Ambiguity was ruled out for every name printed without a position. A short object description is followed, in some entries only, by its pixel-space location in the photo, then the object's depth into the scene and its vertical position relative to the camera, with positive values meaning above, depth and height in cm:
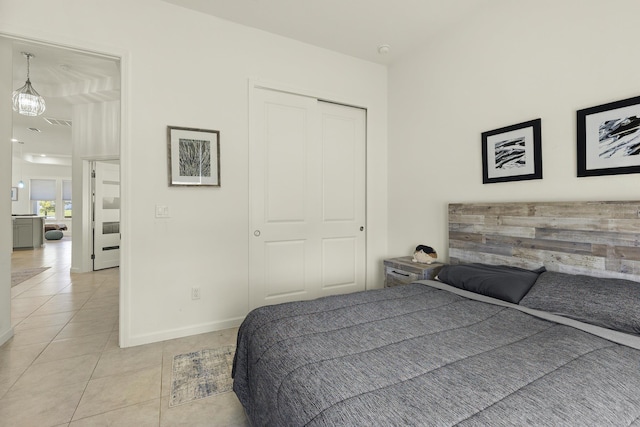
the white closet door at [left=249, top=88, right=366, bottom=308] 293 +17
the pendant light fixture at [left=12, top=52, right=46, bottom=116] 335 +128
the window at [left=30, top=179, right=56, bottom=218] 1014 +68
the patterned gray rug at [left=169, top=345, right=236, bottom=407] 182 -110
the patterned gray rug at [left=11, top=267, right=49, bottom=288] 441 -98
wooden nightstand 259 -52
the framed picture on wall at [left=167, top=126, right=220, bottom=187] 254 +50
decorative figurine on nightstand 279 -39
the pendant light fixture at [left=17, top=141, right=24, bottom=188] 940 +99
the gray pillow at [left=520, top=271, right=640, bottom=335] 142 -45
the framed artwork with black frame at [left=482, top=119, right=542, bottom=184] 217 +48
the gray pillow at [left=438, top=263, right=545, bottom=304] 184 -44
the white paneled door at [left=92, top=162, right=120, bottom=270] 523 -3
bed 87 -55
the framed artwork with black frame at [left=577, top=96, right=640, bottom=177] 171 +46
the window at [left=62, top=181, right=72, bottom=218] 1055 +59
